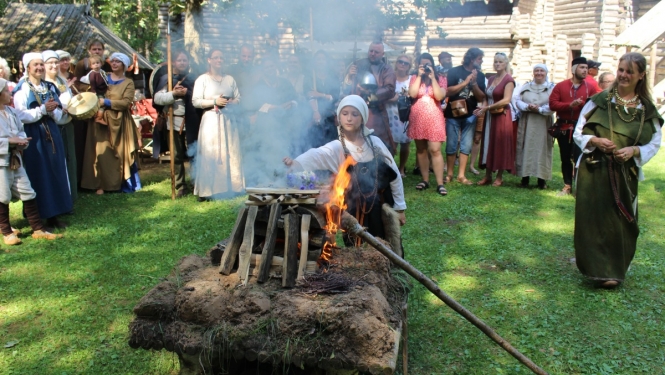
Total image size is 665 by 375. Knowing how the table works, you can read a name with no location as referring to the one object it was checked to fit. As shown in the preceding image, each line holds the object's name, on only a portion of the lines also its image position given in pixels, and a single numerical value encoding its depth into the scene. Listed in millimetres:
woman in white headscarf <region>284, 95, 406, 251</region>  4195
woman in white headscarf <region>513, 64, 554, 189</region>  8508
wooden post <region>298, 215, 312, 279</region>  3353
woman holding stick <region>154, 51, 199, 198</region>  7887
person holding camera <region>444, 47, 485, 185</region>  8836
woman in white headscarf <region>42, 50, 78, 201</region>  7039
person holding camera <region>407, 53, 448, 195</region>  8375
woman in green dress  4781
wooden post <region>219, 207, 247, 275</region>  3439
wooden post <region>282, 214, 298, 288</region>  3268
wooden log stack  3350
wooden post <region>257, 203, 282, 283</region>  3324
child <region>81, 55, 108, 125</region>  8195
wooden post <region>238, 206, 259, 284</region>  3371
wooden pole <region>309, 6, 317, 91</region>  6095
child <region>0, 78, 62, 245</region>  5668
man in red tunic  7879
